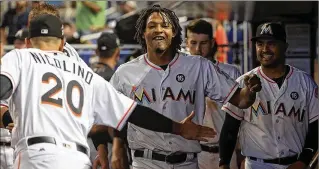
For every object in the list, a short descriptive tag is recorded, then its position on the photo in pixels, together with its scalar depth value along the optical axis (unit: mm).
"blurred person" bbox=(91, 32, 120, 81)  13164
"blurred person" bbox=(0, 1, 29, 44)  17281
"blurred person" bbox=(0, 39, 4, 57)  14561
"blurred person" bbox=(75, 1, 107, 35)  21094
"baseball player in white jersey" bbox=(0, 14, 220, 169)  8633
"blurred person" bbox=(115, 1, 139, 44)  16109
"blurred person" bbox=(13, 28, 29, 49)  14617
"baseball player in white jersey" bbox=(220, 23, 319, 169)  10992
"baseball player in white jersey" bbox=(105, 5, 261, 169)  10273
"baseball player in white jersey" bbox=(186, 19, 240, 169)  12344
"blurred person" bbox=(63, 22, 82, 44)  17828
